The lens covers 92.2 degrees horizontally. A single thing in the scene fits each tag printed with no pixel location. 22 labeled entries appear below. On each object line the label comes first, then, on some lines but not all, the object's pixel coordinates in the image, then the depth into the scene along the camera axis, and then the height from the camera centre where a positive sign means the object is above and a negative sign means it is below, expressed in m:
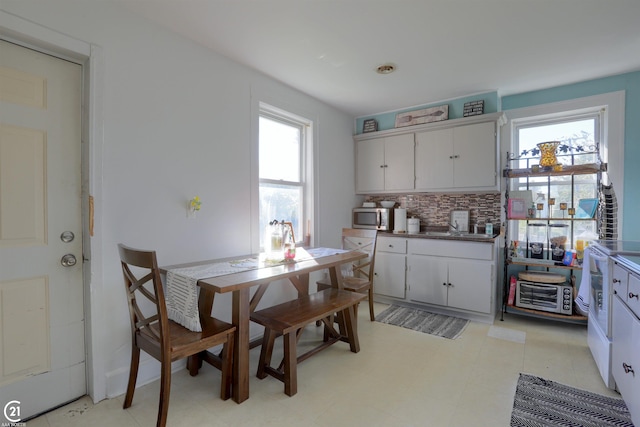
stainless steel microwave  4.02 -0.10
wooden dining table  1.82 -0.51
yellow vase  3.15 +0.59
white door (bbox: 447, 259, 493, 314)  3.21 -0.79
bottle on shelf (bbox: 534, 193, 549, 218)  3.37 +0.05
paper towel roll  3.93 -0.12
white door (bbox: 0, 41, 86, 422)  1.69 -0.13
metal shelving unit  3.02 +0.08
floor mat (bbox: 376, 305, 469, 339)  3.04 -1.18
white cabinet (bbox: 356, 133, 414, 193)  3.92 +0.62
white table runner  1.84 -0.48
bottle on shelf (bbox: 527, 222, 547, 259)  3.30 -0.31
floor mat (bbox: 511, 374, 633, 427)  1.77 -1.20
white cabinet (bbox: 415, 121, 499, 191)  3.38 +0.61
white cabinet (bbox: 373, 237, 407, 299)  3.71 -0.69
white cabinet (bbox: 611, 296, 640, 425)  1.59 -0.82
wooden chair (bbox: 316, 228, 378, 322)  3.20 -0.63
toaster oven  3.04 -0.87
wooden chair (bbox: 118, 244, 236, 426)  1.56 -0.72
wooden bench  2.03 -0.79
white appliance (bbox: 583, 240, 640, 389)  2.07 -0.65
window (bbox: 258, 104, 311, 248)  3.16 +0.47
